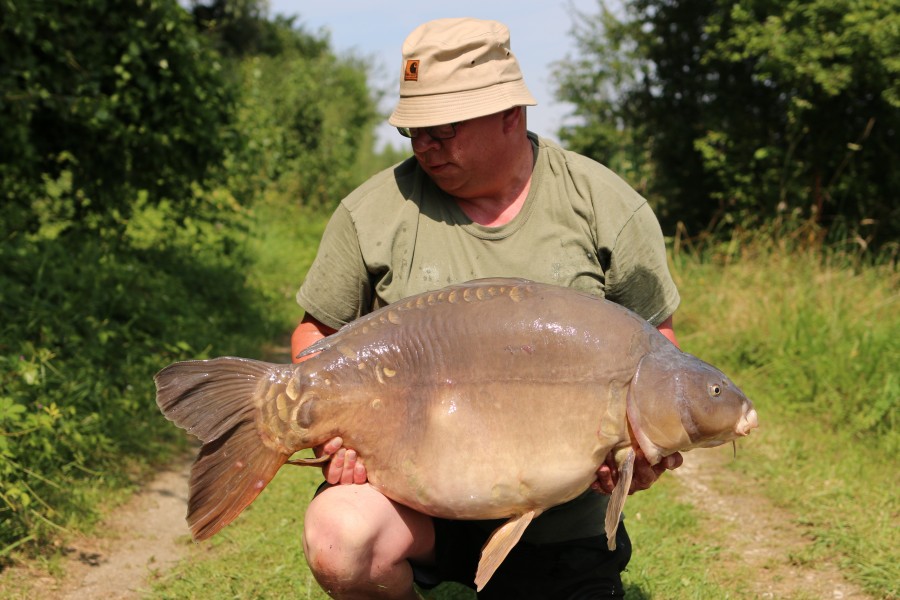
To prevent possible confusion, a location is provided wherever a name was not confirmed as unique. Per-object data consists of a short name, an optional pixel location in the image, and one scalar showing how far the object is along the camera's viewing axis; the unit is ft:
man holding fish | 9.34
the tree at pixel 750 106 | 30.60
